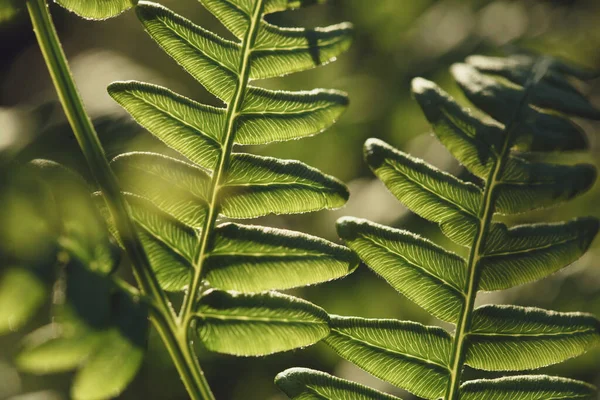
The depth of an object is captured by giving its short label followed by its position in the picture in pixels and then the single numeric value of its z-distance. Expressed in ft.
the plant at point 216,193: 1.00
